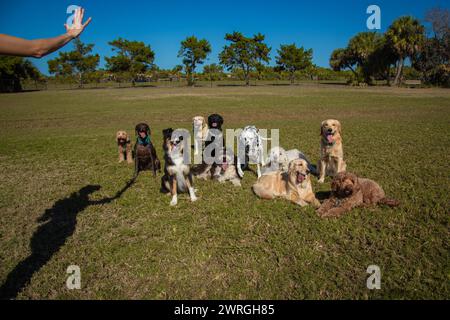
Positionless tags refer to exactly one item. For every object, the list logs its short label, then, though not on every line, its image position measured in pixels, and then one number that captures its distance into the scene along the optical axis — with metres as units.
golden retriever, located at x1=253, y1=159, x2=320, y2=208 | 5.62
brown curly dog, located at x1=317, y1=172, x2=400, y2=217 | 5.30
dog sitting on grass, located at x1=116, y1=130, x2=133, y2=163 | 9.58
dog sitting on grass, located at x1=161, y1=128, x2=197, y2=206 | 5.87
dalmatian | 7.65
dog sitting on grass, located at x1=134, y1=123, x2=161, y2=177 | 8.20
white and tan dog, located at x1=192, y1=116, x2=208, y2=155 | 10.61
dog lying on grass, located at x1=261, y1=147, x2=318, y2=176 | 7.46
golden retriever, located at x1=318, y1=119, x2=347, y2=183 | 6.98
